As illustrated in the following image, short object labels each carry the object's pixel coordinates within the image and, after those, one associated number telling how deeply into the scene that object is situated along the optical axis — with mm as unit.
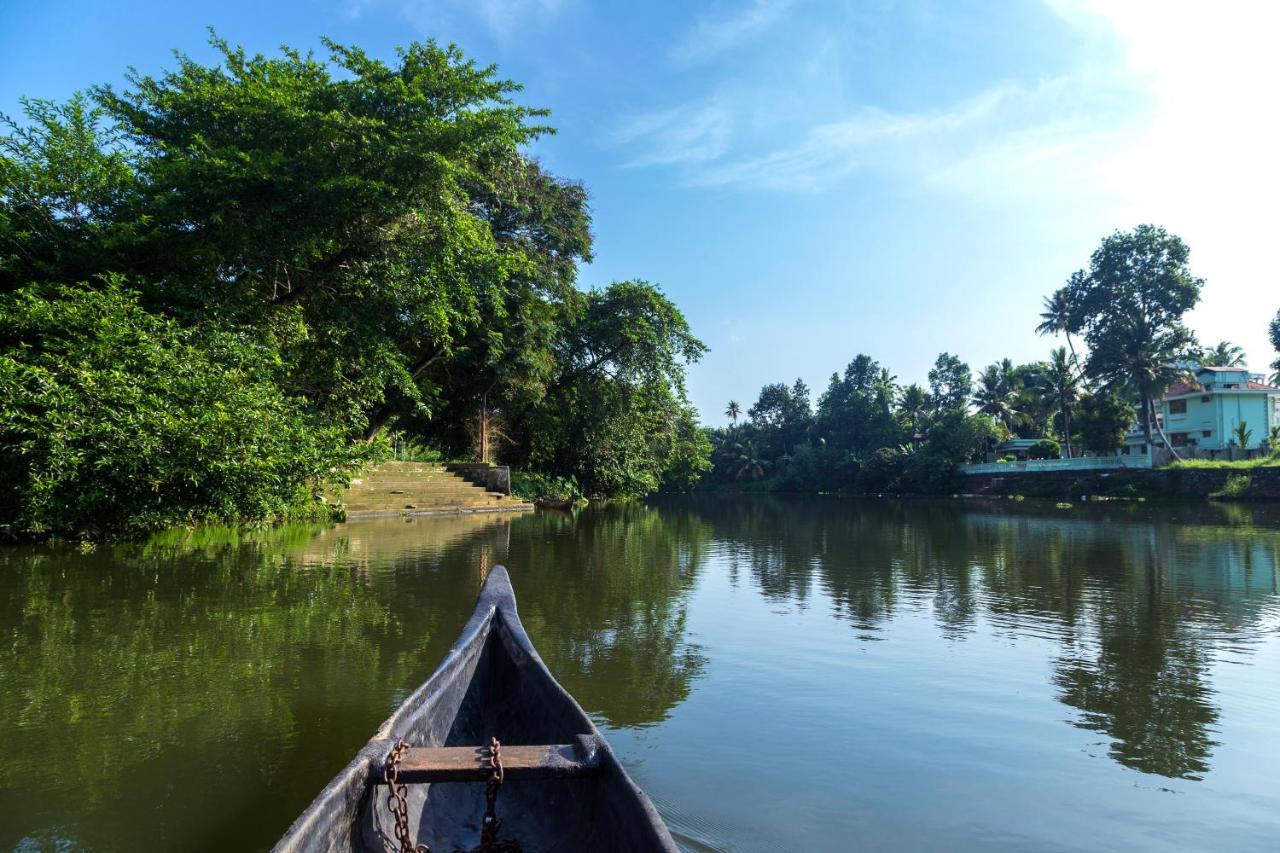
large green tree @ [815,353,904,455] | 51719
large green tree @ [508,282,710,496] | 25031
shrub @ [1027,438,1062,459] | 40438
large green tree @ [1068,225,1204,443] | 34281
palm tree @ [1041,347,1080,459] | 39219
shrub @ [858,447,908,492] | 44000
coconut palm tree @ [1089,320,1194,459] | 33844
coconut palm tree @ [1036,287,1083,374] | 39625
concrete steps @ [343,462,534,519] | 17656
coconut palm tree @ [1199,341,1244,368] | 46812
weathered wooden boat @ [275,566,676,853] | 1955
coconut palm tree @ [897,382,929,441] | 52719
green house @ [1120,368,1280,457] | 38688
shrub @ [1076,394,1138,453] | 36312
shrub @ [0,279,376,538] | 7816
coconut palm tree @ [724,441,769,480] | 59469
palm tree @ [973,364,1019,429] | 45688
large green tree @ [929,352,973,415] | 53938
